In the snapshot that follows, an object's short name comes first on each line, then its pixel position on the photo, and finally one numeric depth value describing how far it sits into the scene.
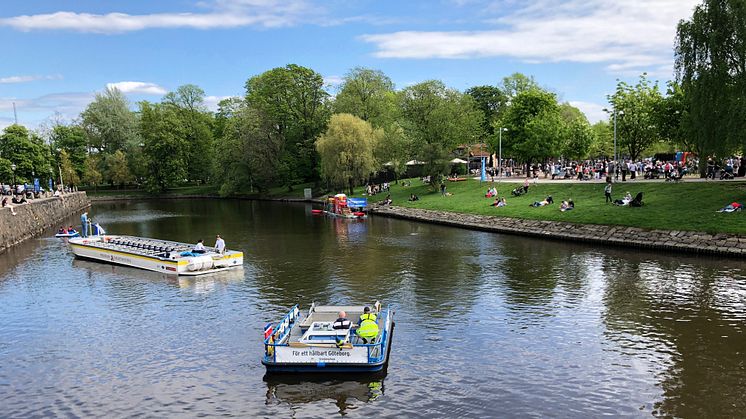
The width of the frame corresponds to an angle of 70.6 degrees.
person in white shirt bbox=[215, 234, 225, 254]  40.08
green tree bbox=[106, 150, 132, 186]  129.00
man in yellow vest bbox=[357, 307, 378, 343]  20.50
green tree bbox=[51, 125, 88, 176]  131.88
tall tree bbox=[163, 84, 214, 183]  131.38
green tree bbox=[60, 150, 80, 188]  125.56
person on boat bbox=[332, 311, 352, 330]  21.77
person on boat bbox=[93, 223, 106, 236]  50.56
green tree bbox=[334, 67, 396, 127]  97.44
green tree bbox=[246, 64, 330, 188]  106.62
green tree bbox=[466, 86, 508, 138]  136.04
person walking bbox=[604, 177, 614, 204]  51.41
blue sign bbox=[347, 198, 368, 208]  74.69
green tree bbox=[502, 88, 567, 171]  79.44
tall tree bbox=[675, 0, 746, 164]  40.06
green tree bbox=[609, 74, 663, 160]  68.69
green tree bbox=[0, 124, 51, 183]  108.62
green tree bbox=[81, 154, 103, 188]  128.75
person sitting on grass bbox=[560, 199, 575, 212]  52.38
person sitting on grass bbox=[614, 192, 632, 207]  48.72
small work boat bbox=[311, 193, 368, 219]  72.31
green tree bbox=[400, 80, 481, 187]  85.25
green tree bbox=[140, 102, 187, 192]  124.50
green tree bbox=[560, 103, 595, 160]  88.44
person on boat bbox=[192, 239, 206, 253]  40.47
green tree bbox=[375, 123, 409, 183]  89.25
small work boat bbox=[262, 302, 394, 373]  19.64
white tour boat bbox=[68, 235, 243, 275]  37.69
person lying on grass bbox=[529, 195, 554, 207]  56.06
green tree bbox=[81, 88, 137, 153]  134.25
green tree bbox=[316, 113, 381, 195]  87.25
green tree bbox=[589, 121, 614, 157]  100.31
